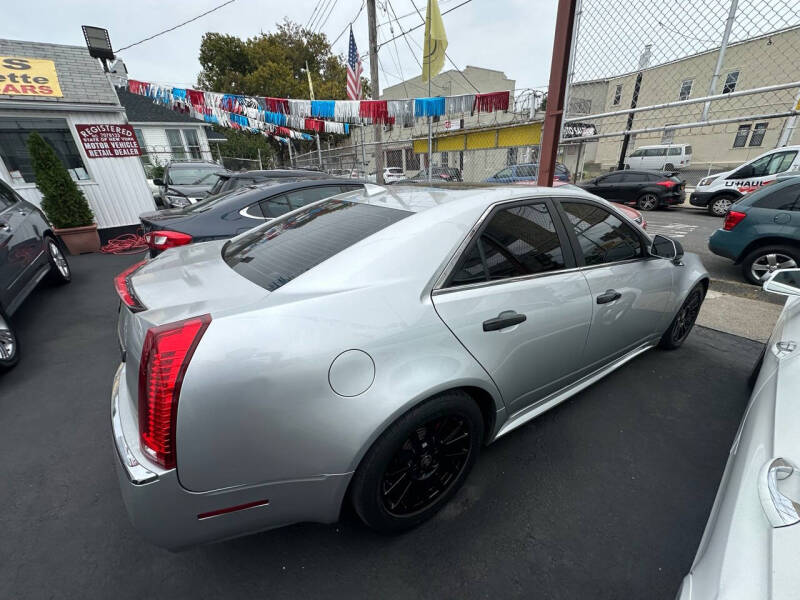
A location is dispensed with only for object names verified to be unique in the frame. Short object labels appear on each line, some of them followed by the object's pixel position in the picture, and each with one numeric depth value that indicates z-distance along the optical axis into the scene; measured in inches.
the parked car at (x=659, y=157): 695.1
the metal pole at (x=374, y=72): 415.2
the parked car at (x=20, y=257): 125.8
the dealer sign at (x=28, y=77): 250.1
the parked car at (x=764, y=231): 174.9
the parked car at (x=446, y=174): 554.6
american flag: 414.0
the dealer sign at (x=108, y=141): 281.9
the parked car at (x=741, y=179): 311.7
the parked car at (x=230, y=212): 139.9
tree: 947.3
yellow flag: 267.6
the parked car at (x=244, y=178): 231.5
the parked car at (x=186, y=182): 341.1
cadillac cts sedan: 45.6
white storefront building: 257.4
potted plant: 245.3
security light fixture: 336.8
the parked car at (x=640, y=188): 432.5
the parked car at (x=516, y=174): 442.3
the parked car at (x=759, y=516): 29.7
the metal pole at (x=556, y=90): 144.6
